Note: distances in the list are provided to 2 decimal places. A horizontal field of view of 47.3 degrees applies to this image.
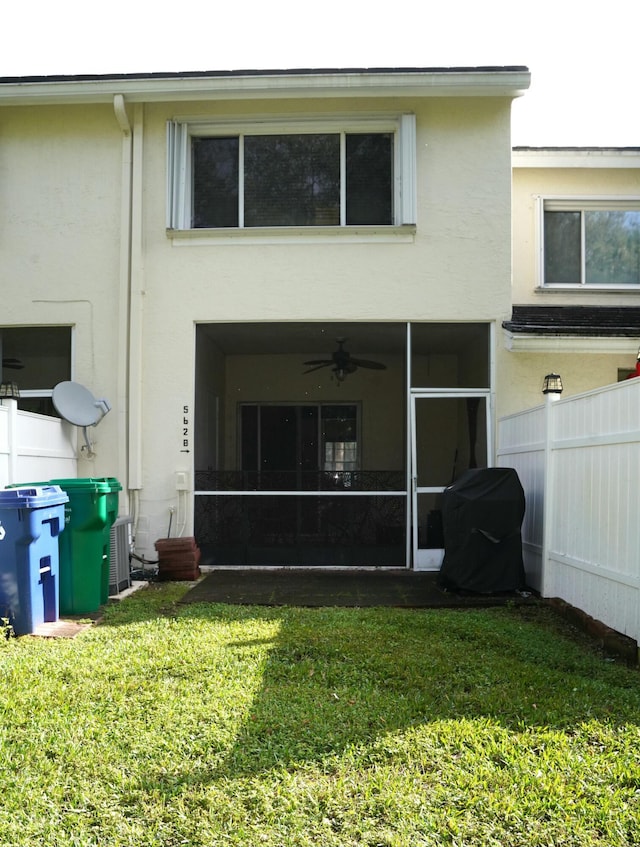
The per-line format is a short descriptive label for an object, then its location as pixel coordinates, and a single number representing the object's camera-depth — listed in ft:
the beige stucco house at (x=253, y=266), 30.42
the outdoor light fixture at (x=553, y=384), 23.85
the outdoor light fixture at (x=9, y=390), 24.95
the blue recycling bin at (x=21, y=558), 18.88
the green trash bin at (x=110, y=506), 23.07
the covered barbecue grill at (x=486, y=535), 24.54
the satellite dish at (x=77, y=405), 28.84
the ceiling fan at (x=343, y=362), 39.18
